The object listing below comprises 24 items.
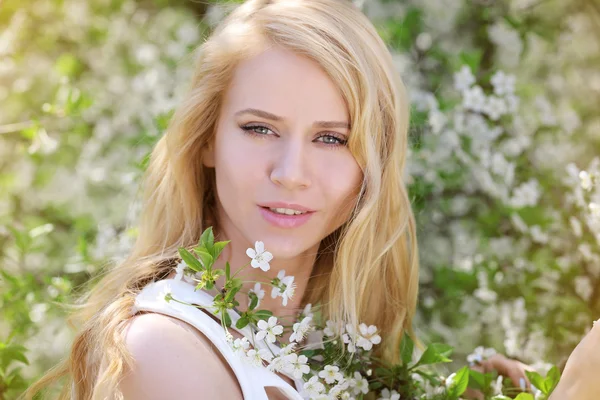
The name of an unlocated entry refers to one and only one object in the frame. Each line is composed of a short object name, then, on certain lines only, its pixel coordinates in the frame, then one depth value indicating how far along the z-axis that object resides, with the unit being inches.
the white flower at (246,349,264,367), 81.4
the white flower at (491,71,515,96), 99.2
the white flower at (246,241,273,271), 81.3
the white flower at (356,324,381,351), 85.8
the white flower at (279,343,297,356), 81.8
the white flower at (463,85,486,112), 99.1
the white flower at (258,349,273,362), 81.6
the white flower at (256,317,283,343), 81.1
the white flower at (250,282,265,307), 83.8
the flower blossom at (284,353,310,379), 82.1
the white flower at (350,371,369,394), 85.8
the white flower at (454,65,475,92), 98.6
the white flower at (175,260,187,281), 82.6
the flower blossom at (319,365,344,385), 83.8
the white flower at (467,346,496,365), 89.3
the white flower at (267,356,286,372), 81.8
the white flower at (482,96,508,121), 99.6
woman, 81.9
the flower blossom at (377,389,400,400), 86.2
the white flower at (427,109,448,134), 98.1
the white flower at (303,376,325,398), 82.9
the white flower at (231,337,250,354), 81.0
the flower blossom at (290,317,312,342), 81.8
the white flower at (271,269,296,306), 81.9
